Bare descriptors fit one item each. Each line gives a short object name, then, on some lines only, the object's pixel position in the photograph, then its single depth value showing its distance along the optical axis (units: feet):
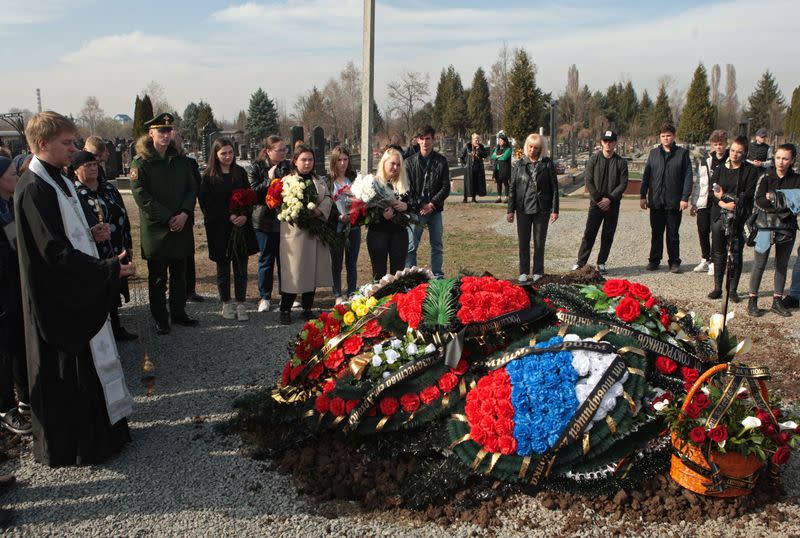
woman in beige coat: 23.22
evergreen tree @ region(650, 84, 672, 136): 169.48
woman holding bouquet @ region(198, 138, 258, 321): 24.03
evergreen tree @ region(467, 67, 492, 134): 168.86
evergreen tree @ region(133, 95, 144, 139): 112.14
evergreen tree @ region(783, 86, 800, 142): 135.95
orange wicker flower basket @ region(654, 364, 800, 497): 11.73
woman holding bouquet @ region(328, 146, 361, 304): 24.02
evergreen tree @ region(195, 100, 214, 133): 180.45
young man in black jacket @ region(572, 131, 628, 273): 30.70
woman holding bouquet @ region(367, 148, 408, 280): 23.81
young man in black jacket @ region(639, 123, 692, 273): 30.30
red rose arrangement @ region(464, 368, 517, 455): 12.37
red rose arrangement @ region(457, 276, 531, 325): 13.67
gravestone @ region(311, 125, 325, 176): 58.98
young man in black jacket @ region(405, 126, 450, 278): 27.81
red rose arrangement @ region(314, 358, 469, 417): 13.64
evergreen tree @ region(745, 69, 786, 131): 165.65
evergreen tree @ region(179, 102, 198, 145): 186.91
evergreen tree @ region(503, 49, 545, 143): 112.98
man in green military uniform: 21.95
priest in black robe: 13.15
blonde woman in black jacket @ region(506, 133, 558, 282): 28.66
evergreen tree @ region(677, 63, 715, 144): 141.08
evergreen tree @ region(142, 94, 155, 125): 114.41
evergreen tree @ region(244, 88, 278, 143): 180.86
